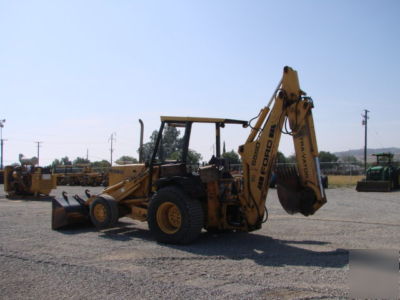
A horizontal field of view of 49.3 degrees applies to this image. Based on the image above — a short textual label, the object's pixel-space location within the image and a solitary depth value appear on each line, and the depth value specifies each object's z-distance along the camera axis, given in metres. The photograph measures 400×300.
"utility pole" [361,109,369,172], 62.00
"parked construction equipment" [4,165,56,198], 20.83
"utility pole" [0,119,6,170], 65.50
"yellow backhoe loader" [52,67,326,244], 8.01
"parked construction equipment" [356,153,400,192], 22.42
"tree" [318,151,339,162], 97.00
